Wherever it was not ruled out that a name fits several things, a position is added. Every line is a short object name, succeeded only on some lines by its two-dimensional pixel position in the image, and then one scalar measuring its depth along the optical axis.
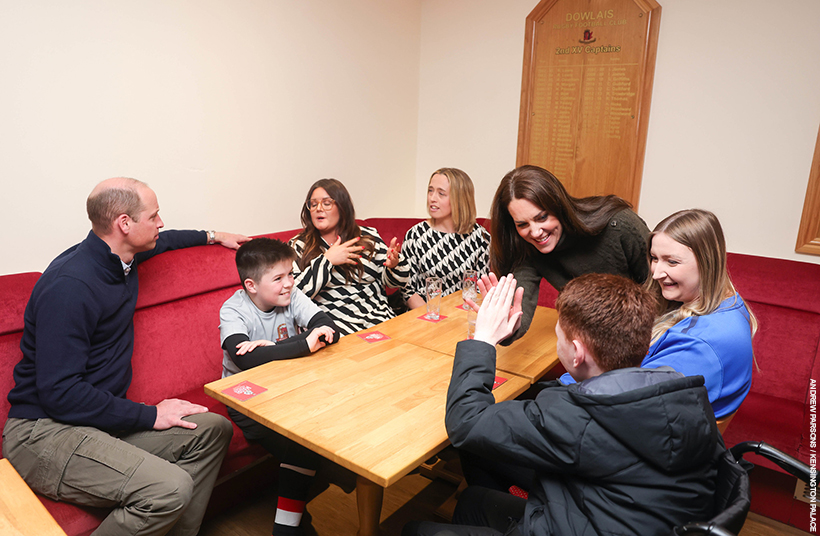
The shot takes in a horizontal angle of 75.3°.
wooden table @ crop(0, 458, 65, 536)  1.21
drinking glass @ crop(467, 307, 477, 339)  2.05
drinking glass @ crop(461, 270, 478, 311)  2.22
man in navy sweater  1.62
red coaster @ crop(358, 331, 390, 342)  2.10
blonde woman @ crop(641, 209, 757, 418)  1.46
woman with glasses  2.57
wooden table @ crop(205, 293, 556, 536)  1.34
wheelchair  0.96
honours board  3.23
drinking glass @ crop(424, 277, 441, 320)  2.35
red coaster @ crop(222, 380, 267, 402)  1.61
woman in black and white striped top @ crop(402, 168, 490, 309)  2.97
